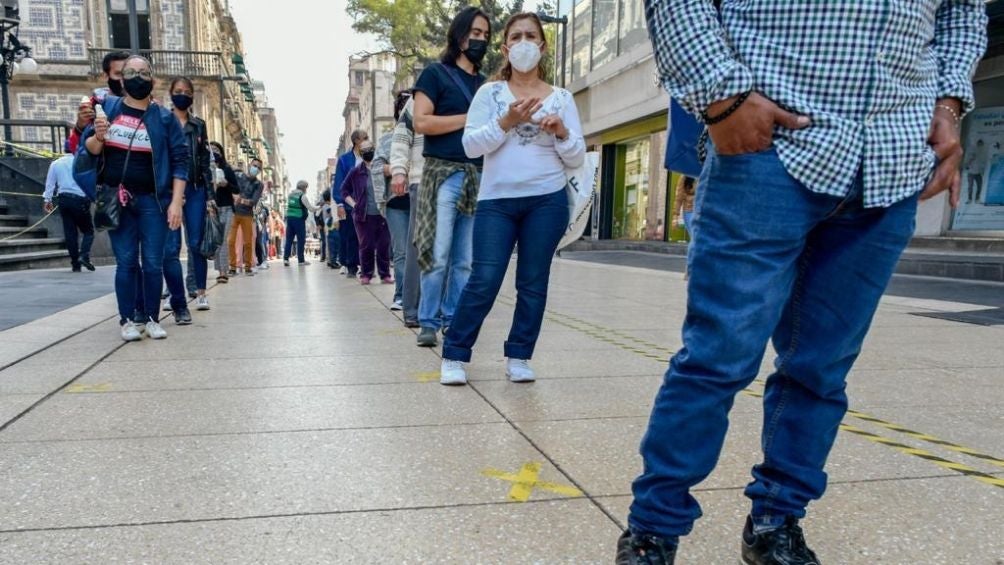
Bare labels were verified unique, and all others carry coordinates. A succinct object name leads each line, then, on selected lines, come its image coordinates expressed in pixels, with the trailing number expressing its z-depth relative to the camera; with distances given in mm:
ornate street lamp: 15125
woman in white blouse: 3314
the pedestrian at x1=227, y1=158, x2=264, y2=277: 10961
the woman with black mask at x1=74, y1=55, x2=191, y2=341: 4613
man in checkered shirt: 1396
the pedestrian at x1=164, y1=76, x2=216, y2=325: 5516
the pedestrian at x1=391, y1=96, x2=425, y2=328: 4934
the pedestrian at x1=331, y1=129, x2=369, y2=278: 8875
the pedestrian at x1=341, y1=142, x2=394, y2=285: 8344
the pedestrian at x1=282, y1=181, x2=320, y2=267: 14039
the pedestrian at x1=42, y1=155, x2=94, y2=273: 10781
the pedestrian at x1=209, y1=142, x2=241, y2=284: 8197
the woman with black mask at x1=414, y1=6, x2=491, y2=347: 4004
